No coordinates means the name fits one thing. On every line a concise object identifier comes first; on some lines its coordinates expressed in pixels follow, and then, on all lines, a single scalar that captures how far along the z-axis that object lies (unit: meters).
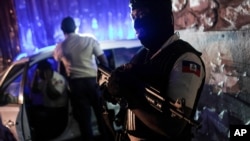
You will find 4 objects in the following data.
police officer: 1.60
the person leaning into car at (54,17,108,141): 4.41
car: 3.94
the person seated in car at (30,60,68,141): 4.45
